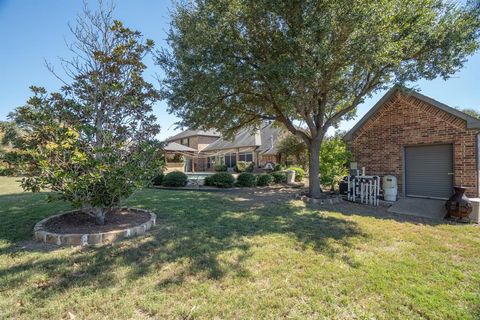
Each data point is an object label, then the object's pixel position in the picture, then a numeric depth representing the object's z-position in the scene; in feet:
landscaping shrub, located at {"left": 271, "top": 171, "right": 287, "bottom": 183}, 49.44
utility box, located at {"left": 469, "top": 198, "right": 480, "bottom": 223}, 22.66
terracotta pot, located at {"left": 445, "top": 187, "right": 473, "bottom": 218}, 22.86
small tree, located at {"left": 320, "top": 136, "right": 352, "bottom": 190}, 36.63
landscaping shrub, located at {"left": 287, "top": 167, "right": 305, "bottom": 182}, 53.98
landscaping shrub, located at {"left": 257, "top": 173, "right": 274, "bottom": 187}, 46.32
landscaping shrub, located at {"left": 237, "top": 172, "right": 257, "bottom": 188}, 44.93
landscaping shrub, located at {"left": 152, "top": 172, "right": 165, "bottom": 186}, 47.51
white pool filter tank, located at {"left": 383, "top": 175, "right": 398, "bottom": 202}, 30.76
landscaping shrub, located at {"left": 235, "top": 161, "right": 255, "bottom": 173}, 87.61
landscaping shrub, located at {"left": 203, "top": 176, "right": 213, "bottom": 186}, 45.83
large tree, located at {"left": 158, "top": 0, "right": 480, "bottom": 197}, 23.88
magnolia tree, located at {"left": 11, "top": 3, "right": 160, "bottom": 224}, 15.52
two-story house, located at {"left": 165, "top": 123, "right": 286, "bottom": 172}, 88.94
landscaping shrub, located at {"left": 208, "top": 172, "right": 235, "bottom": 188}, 44.11
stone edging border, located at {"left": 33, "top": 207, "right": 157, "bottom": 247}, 14.88
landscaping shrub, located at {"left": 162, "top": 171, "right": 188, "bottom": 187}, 44.91
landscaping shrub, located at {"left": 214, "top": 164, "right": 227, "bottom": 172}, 97.86
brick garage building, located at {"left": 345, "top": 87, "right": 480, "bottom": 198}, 26.73
